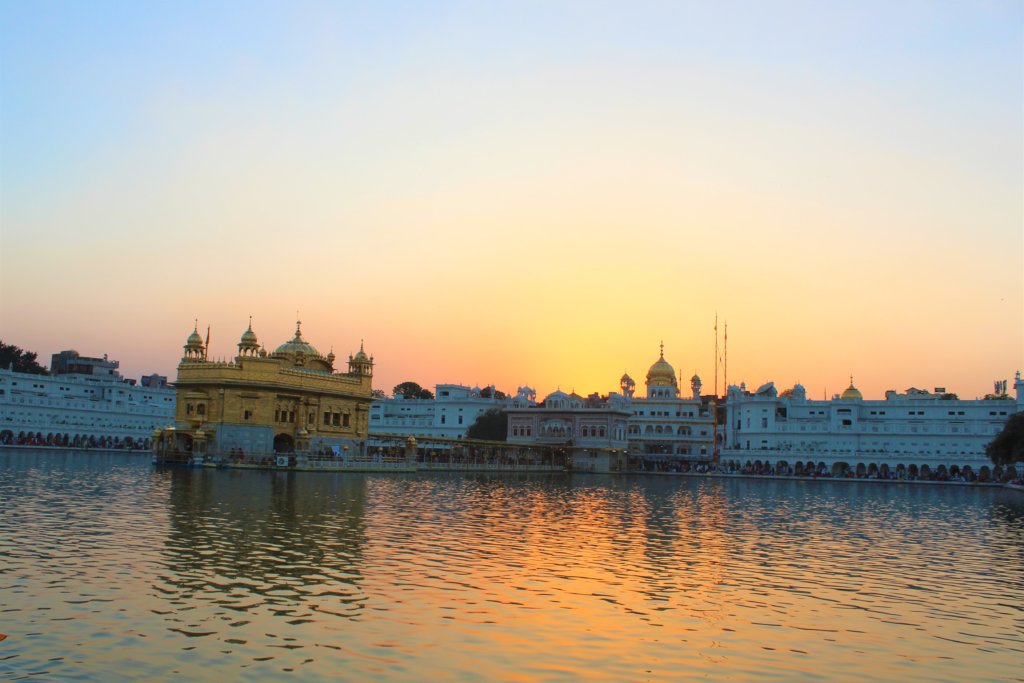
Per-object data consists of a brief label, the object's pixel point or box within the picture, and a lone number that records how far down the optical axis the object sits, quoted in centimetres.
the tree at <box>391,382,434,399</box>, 16738
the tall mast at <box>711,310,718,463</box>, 11159
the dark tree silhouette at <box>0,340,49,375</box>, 13562
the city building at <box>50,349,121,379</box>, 14575
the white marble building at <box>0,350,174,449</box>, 10769
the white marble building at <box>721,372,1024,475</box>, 9838
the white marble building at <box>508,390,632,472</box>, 10938
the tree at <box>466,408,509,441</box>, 12006
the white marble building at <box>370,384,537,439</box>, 12812
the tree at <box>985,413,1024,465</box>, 6882
